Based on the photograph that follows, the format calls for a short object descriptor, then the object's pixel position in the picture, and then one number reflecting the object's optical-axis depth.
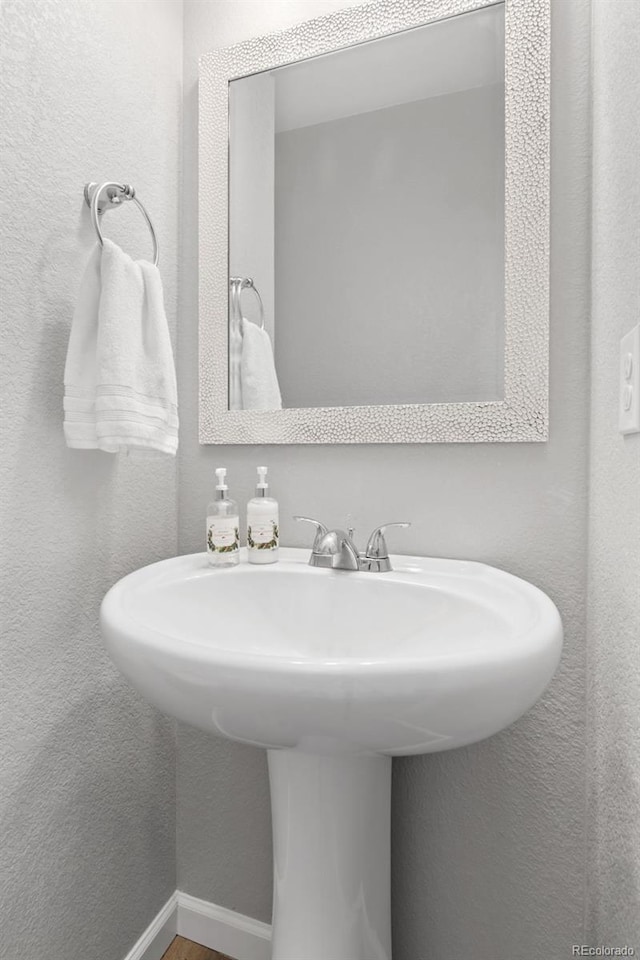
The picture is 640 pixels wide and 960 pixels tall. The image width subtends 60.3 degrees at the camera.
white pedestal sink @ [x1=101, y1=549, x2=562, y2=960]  0.55
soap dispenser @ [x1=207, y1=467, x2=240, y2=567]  1.03
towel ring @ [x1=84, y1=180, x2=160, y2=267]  0.96
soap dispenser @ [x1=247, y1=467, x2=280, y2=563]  1.05
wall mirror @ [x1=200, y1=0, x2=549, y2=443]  0.99
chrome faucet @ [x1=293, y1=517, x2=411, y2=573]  0.98
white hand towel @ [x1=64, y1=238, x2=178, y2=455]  0.92
